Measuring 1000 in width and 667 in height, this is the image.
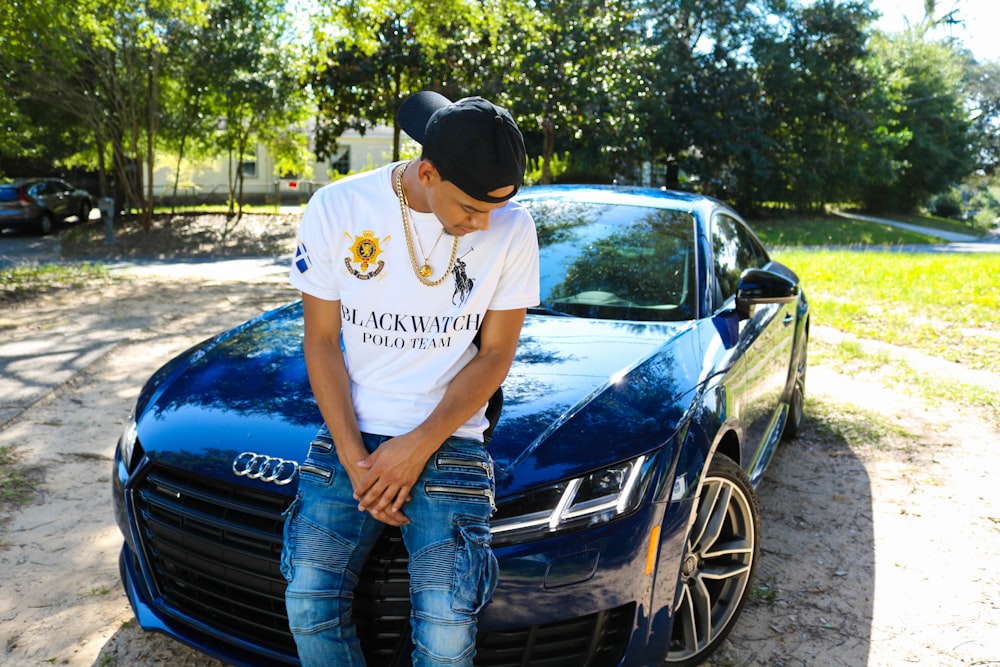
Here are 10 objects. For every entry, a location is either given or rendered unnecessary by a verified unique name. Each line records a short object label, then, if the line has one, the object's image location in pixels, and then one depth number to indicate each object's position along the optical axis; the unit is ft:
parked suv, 72.23
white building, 118.62
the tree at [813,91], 88.79
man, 6.22
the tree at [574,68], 53.88
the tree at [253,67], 60.95
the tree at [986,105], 162.81
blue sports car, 7.11
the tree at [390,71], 53.21
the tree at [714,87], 86.58
